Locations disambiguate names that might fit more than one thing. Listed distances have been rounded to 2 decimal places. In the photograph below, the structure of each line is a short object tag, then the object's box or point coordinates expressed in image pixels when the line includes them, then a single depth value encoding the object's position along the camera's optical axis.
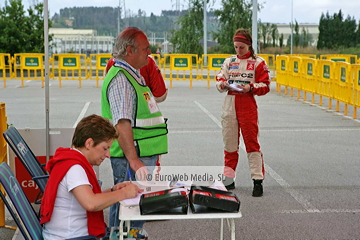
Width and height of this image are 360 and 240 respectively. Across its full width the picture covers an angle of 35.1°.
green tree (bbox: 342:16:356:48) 48.09
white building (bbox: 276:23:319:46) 82.90
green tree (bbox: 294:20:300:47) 48.85
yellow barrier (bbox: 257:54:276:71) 22.62
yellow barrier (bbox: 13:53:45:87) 23.12
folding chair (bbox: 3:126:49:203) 4.83
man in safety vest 4.05
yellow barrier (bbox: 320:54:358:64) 21.01
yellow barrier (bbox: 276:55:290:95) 18.95
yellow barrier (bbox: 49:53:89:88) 23.66
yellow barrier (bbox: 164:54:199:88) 23.55
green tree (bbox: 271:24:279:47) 49.22
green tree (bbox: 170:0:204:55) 42.28
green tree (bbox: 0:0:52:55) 31.58
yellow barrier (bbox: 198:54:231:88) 23.22
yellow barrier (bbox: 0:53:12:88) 22.40
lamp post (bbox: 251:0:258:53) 23.27
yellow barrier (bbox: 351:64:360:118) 12.33
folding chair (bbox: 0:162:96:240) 3.58
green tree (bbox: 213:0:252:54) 41.50
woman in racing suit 6.49
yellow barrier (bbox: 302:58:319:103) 15.78
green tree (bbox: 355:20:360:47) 47.75
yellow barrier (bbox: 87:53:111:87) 23.55
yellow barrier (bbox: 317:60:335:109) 14.43
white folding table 3.33
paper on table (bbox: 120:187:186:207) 3.52
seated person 3.41
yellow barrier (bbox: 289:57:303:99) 17.31
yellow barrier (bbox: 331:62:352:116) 13.05
